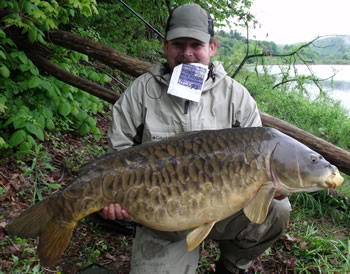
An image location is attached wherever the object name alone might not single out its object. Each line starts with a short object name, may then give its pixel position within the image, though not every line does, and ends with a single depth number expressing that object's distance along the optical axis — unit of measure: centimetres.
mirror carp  166
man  217
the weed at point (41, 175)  278
